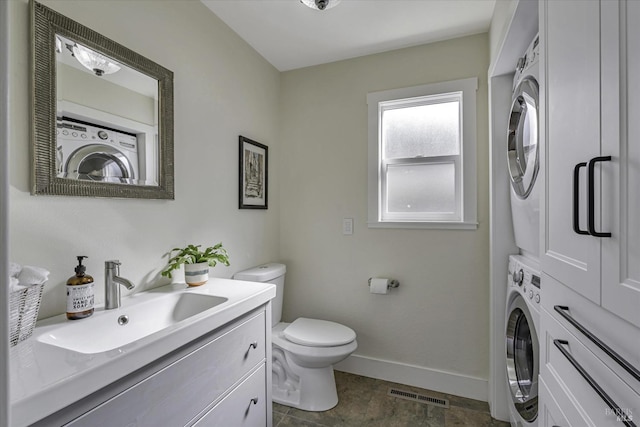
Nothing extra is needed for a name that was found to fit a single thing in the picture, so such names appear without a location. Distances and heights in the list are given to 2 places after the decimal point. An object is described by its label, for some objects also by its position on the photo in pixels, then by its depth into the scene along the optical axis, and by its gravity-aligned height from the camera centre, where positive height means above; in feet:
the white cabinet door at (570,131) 2.18 +0.68
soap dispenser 3.46 -0.95
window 6.94 +1.40
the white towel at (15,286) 2.70 -0.65
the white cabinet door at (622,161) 1.74 +0.31
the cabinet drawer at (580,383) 1.85 -1.34
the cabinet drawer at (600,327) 1.77 -0.82
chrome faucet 3.86 -0.91
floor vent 6.58 -4.19
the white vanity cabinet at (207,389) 2.74 -2.00
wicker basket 2.74 -0.93
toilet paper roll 7.22 -1.78
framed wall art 7.02 +0.96
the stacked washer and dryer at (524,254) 4.42 -0.75
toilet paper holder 7.37 -1.74
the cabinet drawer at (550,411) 2.64 -1.93
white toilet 6.10 -3.07
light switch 7.89 -0.36
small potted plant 5.01 -0.85
